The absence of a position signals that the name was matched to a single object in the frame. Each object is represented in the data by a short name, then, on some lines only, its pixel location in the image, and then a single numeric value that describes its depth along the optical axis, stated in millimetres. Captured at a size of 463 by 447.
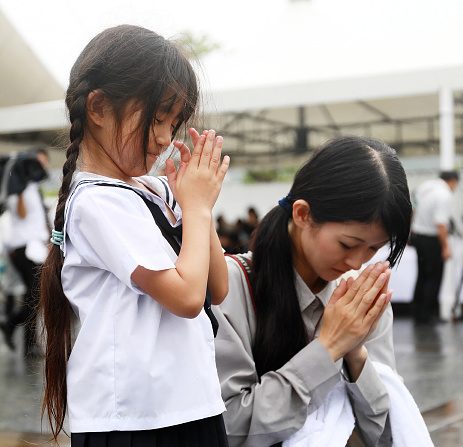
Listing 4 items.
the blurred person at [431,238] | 8898
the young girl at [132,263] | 1558
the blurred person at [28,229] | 6902
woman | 1967
